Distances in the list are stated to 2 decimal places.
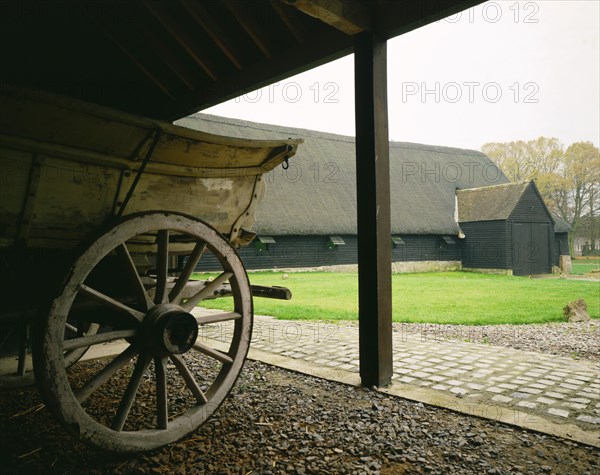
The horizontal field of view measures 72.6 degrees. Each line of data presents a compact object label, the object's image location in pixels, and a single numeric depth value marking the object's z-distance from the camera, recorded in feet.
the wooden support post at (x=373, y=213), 10.94
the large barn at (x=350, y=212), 70.74
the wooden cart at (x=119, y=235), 5.75
